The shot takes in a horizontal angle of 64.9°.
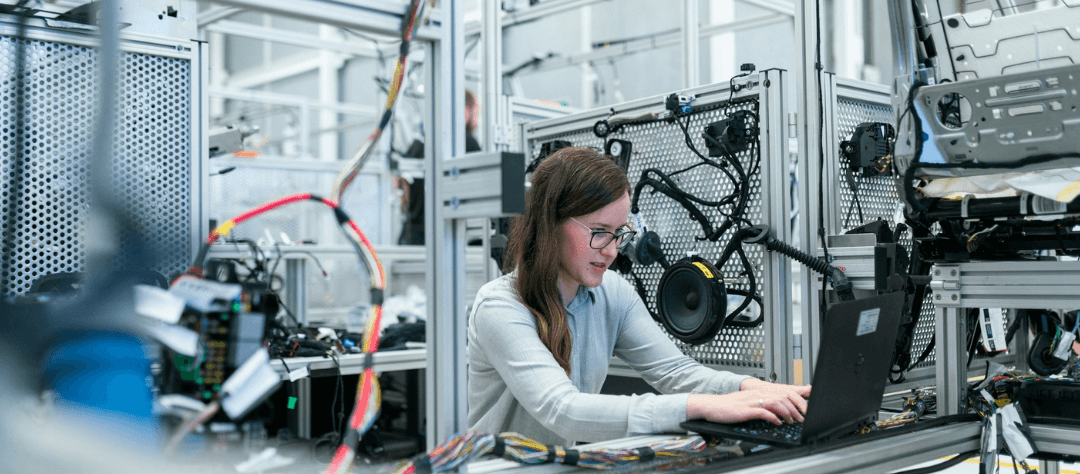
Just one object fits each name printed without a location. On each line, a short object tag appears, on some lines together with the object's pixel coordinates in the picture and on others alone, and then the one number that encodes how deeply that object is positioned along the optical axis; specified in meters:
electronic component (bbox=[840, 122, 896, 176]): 1.59
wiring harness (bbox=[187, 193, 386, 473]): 0.74
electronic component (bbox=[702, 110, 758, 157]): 1.57
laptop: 0.99
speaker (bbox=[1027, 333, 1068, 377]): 1.58
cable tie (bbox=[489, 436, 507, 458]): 0.89
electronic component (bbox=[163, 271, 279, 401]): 0.71
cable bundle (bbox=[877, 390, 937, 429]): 1.27
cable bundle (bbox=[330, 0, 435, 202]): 0.76
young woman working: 1.10
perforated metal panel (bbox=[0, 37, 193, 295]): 1.46
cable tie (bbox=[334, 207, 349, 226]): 0.76
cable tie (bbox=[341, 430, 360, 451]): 0.75
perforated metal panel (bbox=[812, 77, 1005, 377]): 1.54
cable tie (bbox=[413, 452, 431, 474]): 0.81
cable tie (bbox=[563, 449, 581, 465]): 0.91
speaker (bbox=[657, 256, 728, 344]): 1.57
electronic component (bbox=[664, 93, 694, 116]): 1.69
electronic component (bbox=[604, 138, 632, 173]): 1.84
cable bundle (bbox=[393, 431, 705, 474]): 0.83
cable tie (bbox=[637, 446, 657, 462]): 0.94
